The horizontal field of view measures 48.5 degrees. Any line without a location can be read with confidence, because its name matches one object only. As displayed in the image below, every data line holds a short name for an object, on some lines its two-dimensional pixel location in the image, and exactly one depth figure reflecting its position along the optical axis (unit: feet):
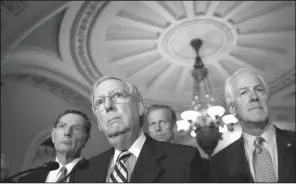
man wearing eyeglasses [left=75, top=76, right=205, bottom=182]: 5.52
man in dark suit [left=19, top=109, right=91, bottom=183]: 6.73
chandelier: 20.85
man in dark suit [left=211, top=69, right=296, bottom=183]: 5.37
